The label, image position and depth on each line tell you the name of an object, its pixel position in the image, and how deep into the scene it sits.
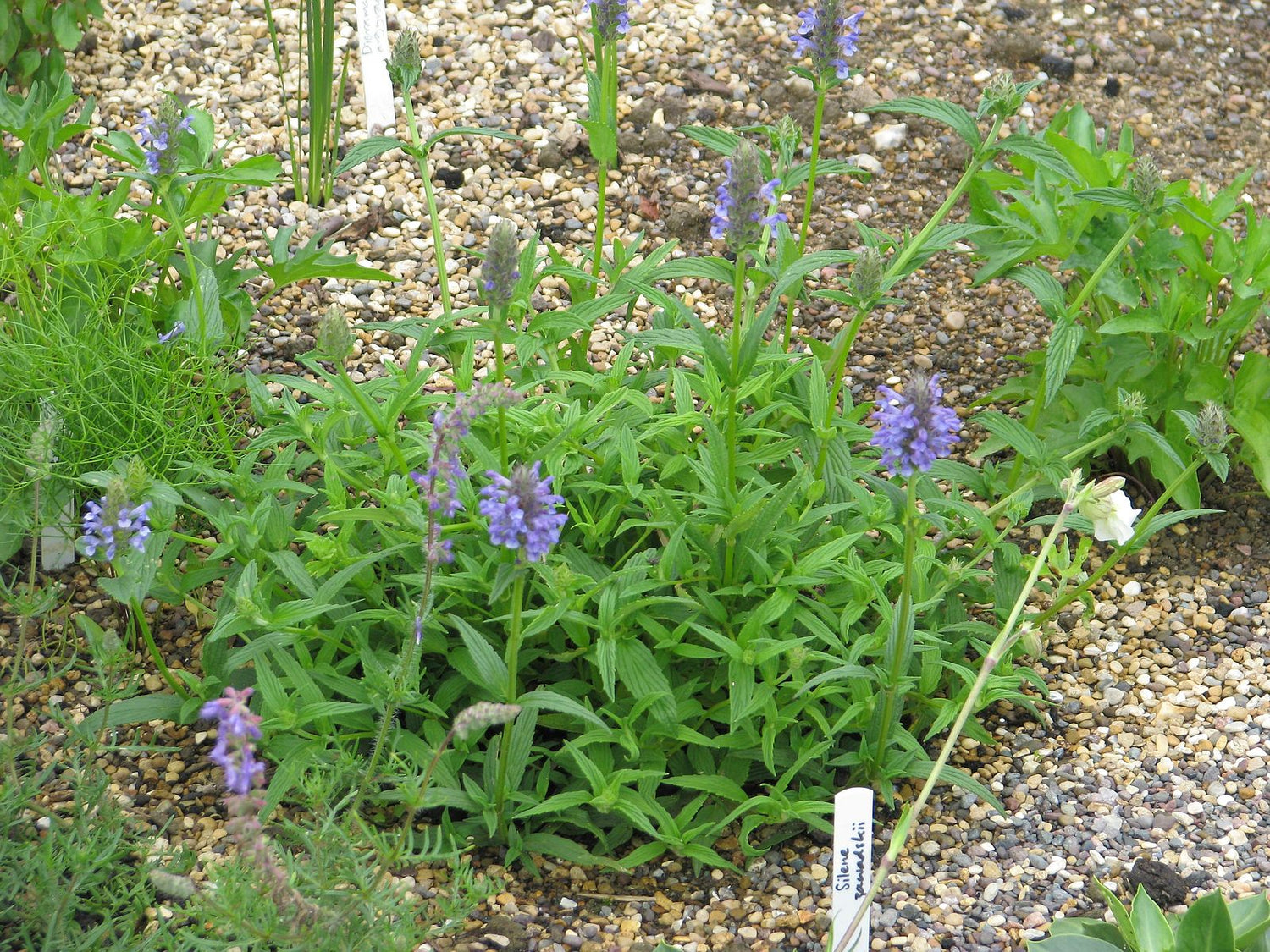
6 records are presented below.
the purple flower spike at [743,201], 2.08
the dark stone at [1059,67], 4.68
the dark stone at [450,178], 4.18
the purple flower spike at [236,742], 1.55
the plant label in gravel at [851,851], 2.04
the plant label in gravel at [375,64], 4.07
